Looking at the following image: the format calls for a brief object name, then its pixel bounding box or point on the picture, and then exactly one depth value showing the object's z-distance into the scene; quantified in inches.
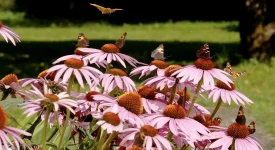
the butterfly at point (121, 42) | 173.6
